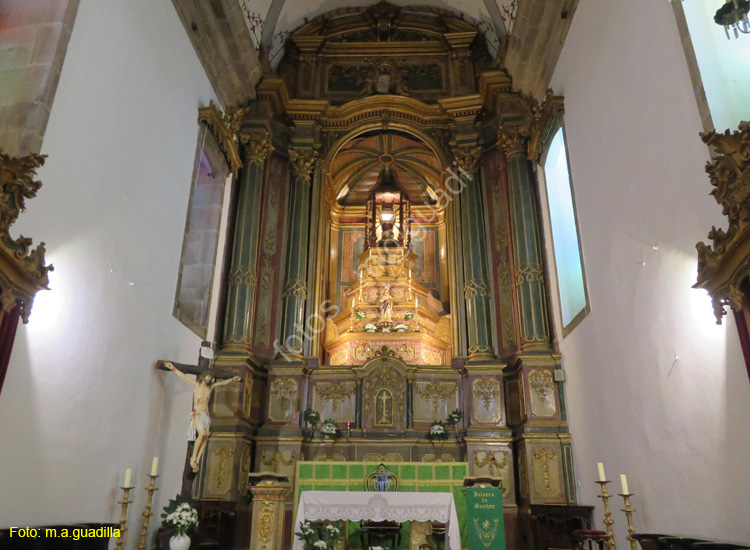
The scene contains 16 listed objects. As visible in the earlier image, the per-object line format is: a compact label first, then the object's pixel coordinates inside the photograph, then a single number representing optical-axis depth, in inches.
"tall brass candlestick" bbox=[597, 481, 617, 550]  238.1
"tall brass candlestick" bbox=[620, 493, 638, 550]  216.0
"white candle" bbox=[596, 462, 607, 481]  243.5
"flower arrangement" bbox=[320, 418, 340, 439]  389.4
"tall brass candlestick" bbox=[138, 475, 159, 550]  251.9
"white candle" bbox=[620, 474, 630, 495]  223.3
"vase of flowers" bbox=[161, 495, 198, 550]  263.0
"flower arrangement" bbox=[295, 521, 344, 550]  241.7
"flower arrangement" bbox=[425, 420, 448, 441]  389.1
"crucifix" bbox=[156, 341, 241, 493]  289.4
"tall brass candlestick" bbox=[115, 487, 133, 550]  229.4
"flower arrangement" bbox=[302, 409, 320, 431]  394.3
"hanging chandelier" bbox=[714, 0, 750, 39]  168.1
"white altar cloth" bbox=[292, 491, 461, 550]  258.4
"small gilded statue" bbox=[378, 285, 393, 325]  502.3
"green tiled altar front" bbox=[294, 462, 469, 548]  339.0
